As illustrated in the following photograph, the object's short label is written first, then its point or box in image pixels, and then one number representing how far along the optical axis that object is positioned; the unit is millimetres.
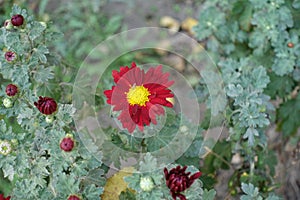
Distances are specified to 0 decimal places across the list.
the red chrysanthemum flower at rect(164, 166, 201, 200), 632
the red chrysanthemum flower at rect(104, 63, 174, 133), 690
